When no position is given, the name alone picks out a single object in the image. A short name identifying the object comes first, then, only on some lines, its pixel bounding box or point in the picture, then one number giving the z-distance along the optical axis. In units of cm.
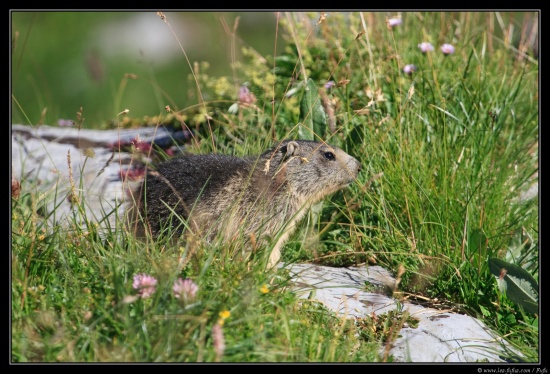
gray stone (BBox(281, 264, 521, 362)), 954
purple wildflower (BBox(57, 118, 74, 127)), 1754
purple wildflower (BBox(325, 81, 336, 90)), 1470
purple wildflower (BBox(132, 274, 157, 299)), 810
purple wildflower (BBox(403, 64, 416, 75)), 1431
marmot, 1160
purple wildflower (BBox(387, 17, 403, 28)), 1501
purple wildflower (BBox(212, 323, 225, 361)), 733
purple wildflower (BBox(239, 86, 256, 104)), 1530
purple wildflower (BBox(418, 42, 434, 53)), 1481
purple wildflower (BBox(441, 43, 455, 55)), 1502
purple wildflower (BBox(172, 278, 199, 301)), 804
